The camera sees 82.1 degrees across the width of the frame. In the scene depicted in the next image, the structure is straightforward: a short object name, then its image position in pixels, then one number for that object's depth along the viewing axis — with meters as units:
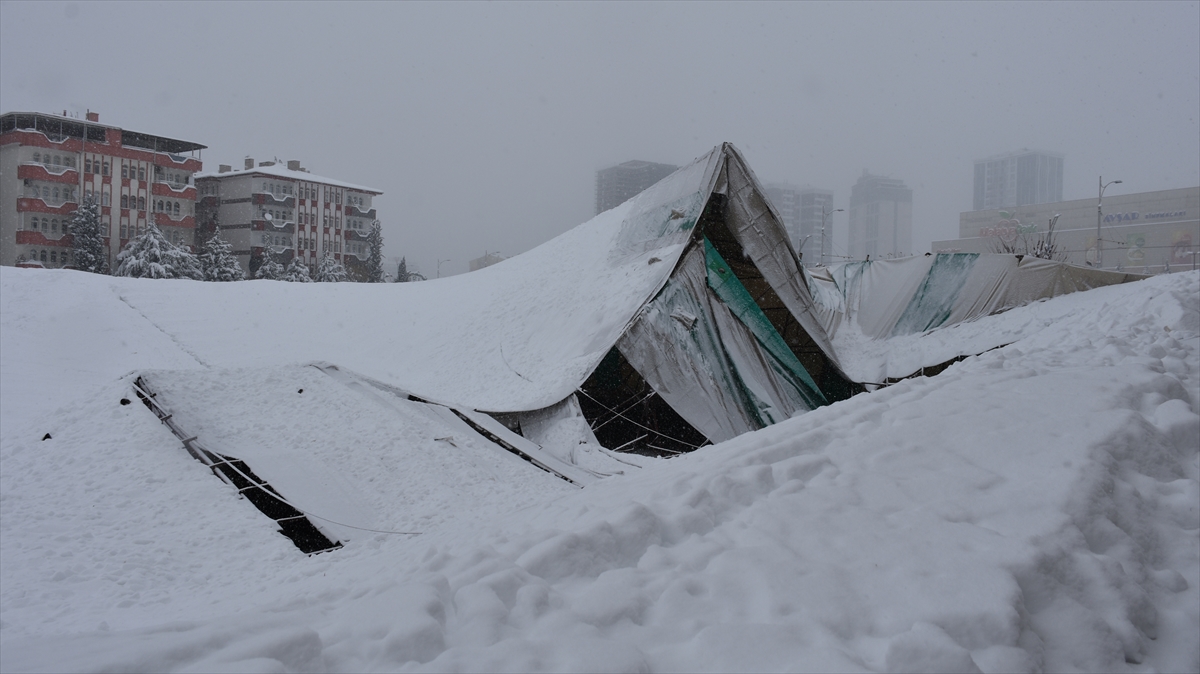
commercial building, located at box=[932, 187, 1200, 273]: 54.31
